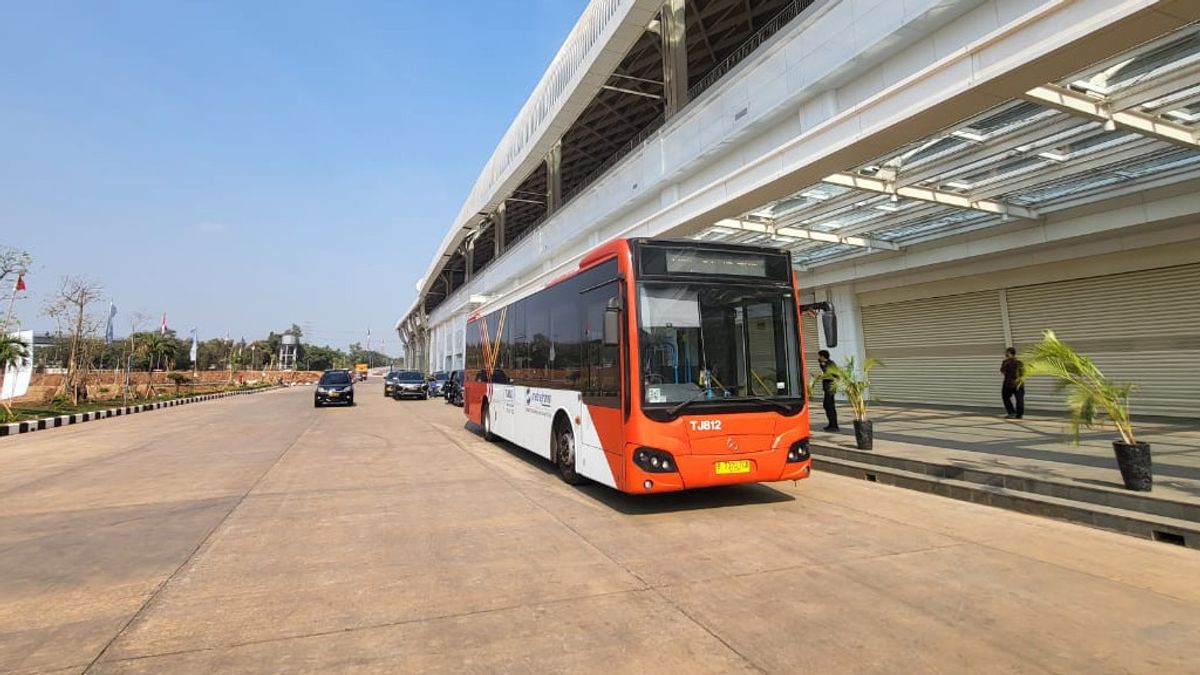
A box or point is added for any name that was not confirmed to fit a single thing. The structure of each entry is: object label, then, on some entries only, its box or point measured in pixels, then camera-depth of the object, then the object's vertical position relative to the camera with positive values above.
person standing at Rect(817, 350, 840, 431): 11.56 -0.62
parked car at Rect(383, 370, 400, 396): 34.58 -0.09
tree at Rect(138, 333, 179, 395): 37.59 +2.84
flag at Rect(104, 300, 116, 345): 30.02 +3.21
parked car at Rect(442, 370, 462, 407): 28.60 -0.47
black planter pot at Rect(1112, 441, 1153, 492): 6.08 -1.13
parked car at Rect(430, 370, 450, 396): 37.88 -0.19
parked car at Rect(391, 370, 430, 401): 33.50 -0.30
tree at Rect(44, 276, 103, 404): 26.08 +2.42
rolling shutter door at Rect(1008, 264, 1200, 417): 11.57 +0.71
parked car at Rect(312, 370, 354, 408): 26.36 -0.32
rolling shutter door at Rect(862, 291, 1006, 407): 15.19 +0.47
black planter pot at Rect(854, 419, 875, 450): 9.51 -1.11
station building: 7.04 +3.31
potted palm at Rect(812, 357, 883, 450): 9.52 -0.40
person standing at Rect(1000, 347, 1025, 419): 12.76 -0.53
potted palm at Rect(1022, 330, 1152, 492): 6.11 -0.39
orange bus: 6.28 +0.04
